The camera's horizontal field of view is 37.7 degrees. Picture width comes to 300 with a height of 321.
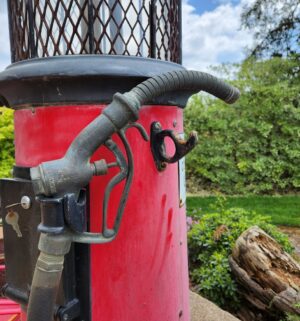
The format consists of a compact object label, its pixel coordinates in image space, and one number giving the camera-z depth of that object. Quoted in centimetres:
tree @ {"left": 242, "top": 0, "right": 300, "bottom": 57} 1010
